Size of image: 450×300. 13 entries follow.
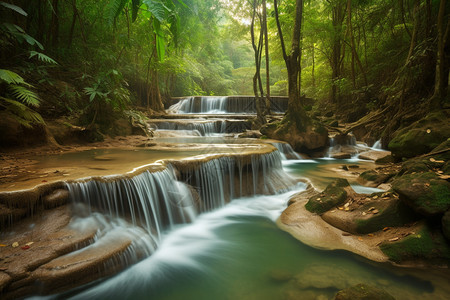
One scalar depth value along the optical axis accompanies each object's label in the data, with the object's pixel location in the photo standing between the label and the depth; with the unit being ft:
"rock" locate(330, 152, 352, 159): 30.91
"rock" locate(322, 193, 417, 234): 11.38
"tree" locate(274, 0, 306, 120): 29.50
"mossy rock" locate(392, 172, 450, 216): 9.97
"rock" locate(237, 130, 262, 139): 36.18
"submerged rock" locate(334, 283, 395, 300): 6.78
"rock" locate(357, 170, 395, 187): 17.94
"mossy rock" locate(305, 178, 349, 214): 14.14
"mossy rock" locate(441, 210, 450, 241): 9.51
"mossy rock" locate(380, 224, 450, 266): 9.55
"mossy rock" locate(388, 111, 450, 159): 18.36
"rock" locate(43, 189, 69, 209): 9.64
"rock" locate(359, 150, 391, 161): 28.94
